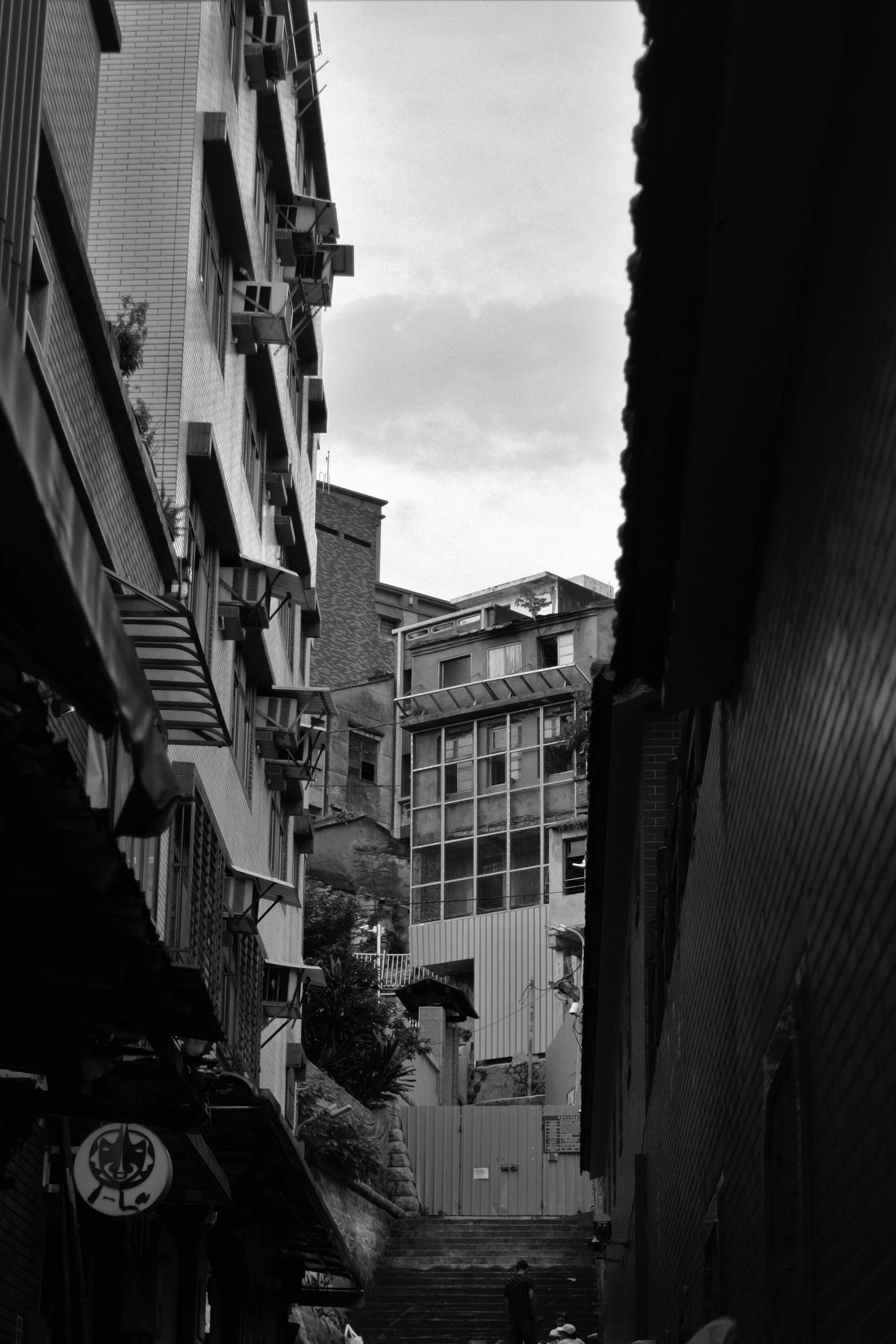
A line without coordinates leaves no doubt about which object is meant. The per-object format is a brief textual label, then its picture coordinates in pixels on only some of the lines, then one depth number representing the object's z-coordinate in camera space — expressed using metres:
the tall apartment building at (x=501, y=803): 51.81
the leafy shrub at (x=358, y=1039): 36.19
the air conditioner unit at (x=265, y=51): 23.28
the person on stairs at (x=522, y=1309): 23.91
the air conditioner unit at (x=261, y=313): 22.05
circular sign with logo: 11.87
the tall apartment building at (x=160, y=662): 6.19
